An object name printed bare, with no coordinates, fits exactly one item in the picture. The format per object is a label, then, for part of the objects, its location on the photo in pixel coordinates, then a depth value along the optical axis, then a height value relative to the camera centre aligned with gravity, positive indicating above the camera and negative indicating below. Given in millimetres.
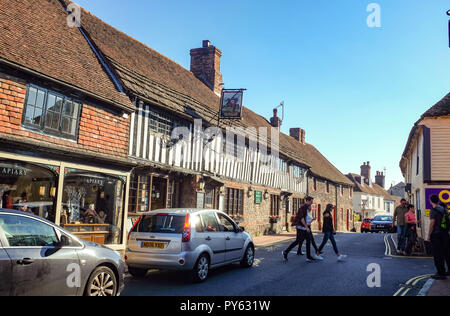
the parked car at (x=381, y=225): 30000 -856
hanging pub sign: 16375 +4809
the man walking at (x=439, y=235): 7762 -410
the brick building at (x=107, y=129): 8719 +2407
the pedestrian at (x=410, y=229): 12164 -461
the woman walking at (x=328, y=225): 10820 -398
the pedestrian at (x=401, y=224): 12665 -313
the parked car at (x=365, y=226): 32375 -1110
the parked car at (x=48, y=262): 4445 -810
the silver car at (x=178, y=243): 7113 -749
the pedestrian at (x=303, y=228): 10406 -497
